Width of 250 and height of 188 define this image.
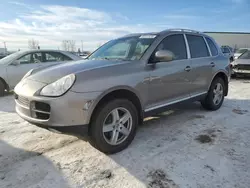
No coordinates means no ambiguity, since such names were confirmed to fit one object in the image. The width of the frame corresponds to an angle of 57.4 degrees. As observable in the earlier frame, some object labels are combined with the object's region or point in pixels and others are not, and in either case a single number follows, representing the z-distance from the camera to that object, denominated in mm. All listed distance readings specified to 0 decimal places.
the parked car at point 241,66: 10484
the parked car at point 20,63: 7223
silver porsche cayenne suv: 2811
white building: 54212
